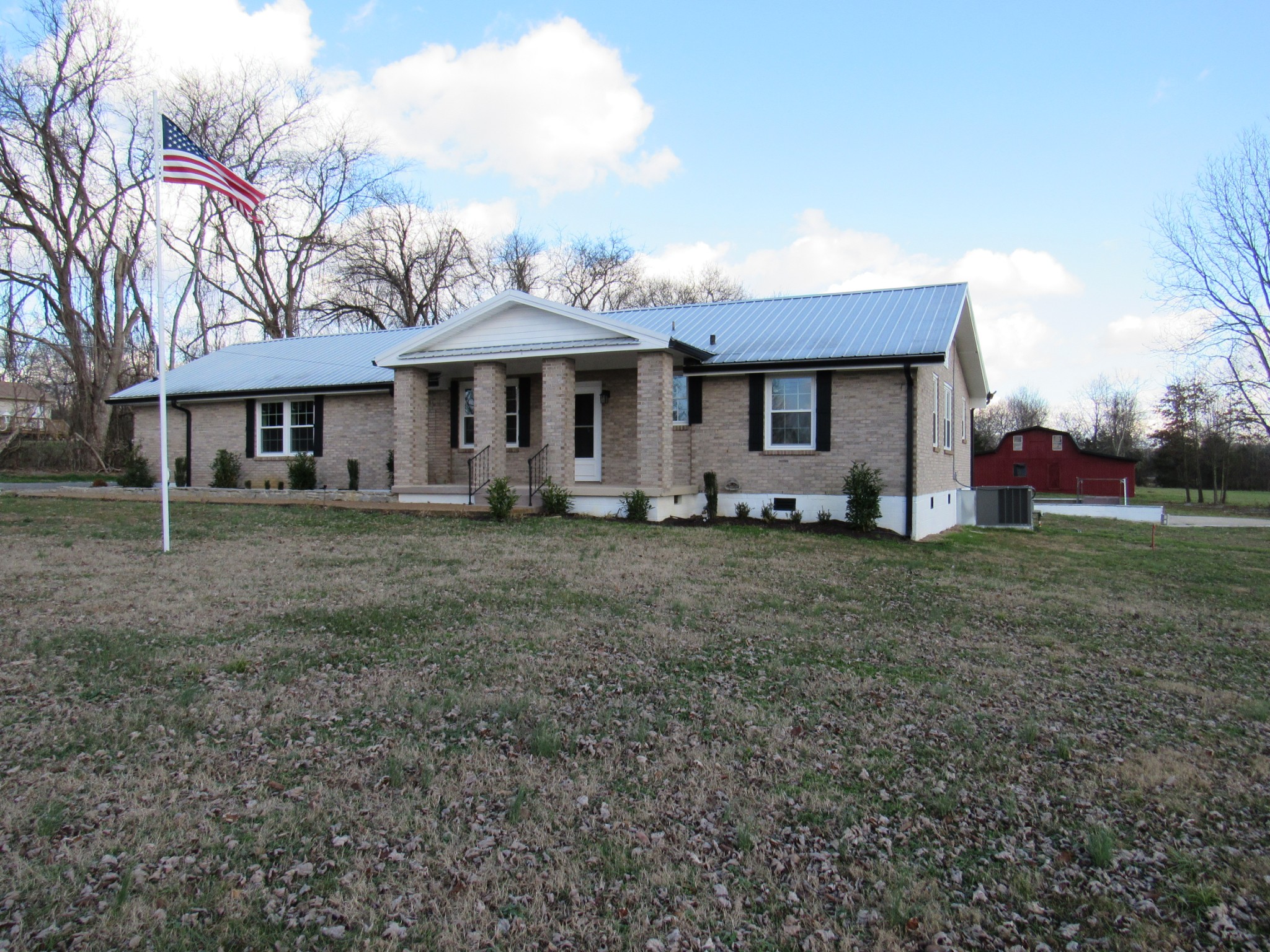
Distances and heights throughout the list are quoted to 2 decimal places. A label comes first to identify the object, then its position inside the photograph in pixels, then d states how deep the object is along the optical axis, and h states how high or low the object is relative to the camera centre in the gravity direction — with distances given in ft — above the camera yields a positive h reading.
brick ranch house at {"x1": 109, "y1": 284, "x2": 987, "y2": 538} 45.83 +4.94
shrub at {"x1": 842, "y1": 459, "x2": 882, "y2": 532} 43.91 -1.52
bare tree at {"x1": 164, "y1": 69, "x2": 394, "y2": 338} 100.42 +36.75
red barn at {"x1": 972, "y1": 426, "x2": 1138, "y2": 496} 118.11 +1.00
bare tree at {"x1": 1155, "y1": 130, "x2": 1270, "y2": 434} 86.02 +19.47
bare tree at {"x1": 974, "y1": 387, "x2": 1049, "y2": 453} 194.28 +15.49
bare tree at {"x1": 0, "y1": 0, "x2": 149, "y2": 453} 87.97 +32.60
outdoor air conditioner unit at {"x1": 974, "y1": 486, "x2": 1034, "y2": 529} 59.16 -2.84
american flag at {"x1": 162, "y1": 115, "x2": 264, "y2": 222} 32.65 +14.06
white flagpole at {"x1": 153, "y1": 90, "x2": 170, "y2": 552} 31.14 +6.10
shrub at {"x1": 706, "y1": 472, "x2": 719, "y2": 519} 48.11 -1.43
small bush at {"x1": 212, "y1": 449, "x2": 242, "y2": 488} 61.26 +0.49
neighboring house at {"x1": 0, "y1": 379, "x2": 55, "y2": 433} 84.89 +8.88
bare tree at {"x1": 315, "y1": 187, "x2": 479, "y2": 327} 114.32 +31.95
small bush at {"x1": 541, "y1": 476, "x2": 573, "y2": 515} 46.47 -1.54
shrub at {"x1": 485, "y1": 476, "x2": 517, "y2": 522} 44.39 -1.44
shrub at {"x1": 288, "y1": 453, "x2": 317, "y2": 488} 58.23 +0.22
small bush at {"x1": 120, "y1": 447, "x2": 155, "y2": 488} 63.98 +0.36
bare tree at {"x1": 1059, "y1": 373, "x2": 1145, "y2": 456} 179.11 +11.59
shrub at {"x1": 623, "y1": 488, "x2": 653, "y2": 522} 44.80 -1.89
